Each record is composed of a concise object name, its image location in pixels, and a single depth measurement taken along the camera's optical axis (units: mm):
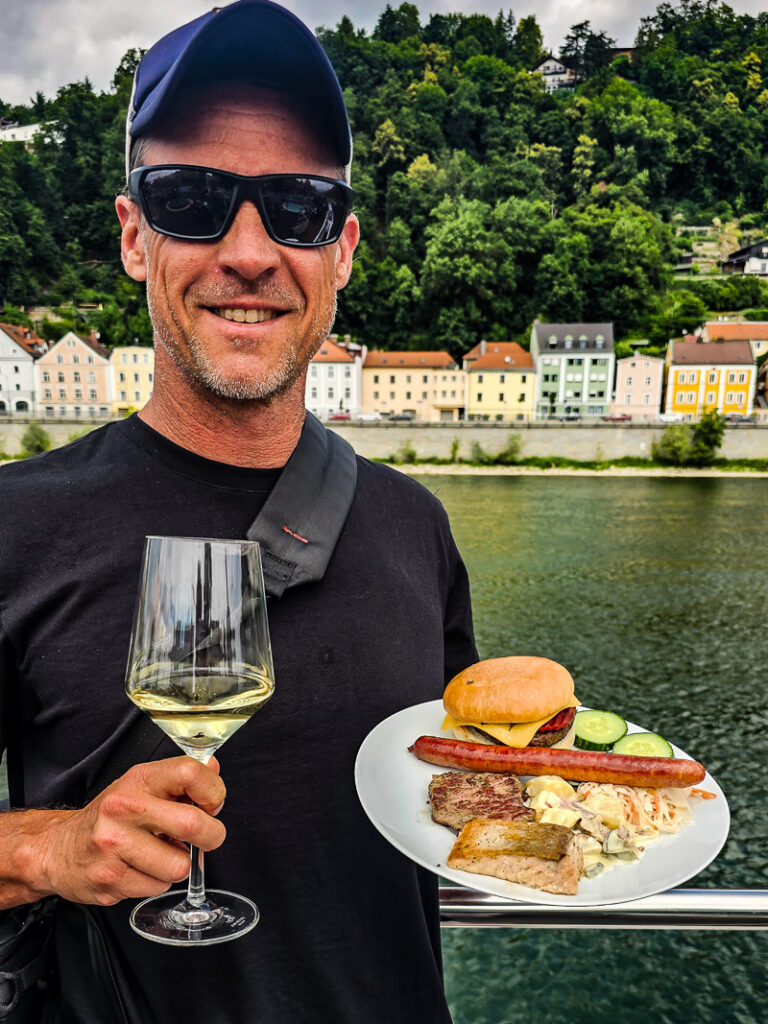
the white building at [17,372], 59062
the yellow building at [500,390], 60219
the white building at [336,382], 60375
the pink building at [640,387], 59406
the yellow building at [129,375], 60375
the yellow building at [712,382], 57438
